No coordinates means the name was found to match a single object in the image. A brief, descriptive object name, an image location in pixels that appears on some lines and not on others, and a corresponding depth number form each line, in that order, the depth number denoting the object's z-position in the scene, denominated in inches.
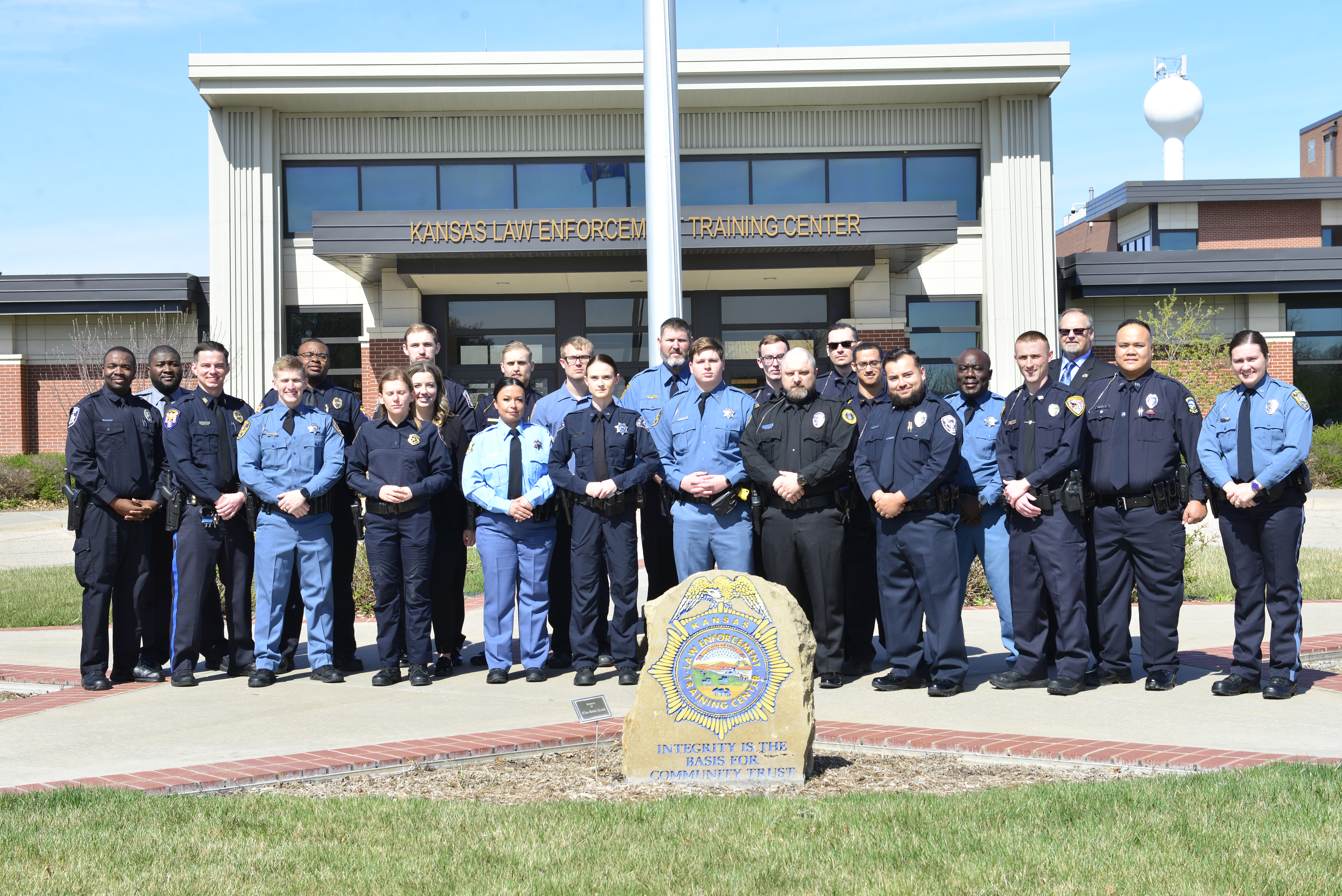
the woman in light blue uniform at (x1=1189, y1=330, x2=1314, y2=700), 257.4
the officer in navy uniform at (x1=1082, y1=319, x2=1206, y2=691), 267.6
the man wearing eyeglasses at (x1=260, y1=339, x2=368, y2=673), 307.1
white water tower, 1643.7
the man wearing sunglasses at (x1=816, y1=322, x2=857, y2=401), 319.3
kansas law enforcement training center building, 924.6
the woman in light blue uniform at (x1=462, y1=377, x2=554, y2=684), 293.1
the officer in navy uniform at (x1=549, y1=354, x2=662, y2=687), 289.7
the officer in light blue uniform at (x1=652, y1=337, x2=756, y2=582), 287.0
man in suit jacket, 287.0
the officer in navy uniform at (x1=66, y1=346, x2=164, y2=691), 291.6
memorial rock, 205.5
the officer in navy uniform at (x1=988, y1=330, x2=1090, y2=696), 268.4
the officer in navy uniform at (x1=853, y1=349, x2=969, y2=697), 269.3
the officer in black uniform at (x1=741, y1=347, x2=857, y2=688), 276.1
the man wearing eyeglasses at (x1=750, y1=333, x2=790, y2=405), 319.9
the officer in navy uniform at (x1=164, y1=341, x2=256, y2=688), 294.7
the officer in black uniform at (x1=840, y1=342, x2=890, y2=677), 296.2
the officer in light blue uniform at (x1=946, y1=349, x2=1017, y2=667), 291.9
